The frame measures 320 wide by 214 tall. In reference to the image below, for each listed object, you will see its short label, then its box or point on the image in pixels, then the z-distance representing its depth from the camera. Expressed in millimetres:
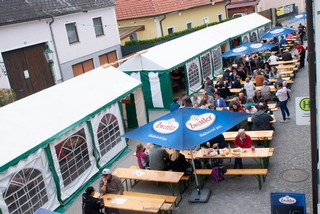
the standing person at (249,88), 15578
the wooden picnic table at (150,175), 9750
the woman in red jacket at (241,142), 10594
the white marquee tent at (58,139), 9281
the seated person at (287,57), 20844
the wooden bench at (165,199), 8820
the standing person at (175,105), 14620
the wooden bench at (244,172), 9543
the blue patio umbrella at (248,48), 18844
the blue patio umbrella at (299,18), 30109
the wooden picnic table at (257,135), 11495
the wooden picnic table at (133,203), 8523
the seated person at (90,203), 8188
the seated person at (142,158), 10984
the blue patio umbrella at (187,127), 8703
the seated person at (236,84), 17688
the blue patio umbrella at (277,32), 23078
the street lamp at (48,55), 21156
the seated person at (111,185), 9320
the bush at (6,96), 15796
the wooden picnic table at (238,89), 16497
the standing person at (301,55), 21223
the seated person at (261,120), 12227
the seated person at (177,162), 10203
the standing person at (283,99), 13633
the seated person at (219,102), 14703
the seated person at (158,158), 10383
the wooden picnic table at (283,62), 20495
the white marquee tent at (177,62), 17469
